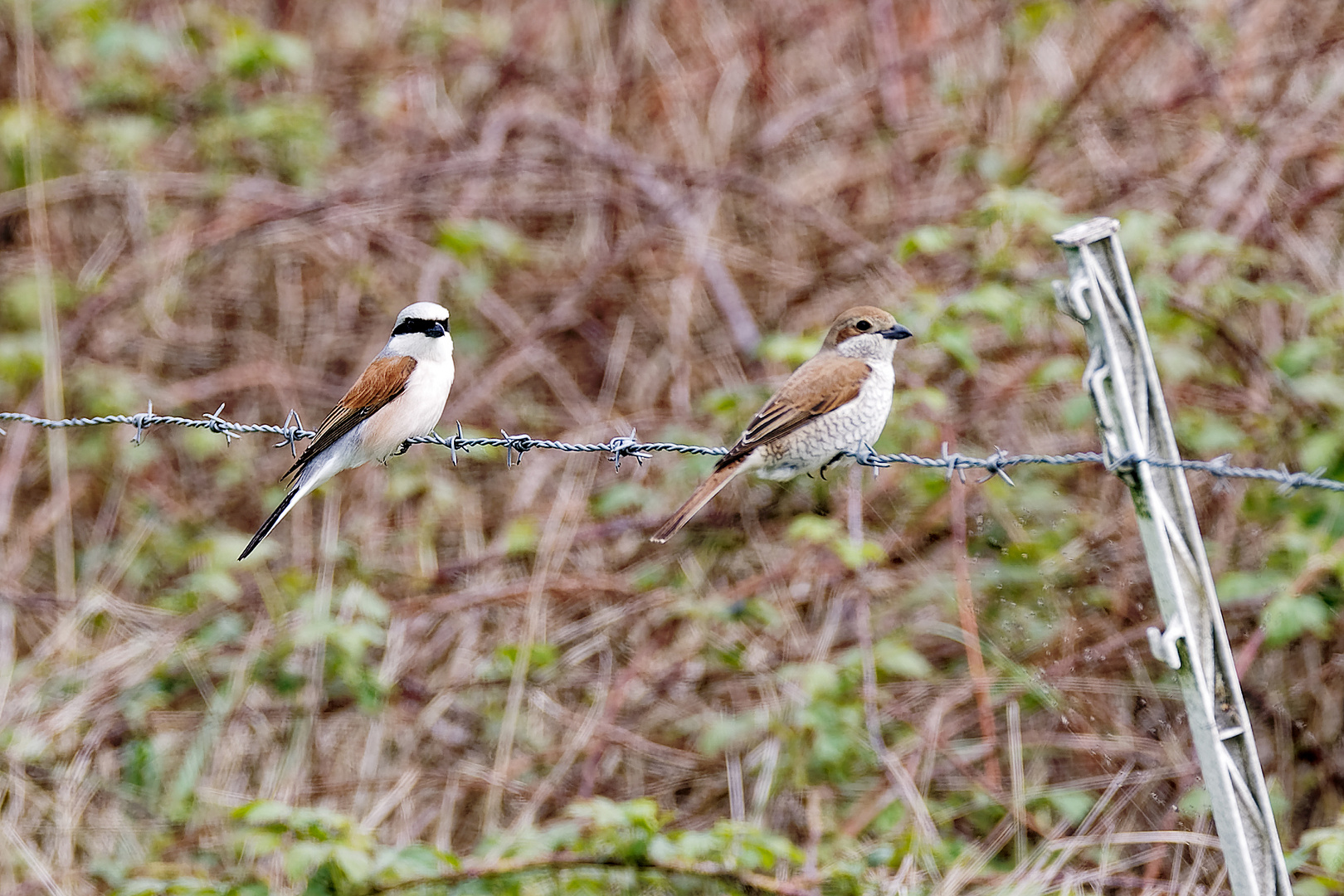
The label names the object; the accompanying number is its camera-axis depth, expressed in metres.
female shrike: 8.91
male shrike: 8.64
